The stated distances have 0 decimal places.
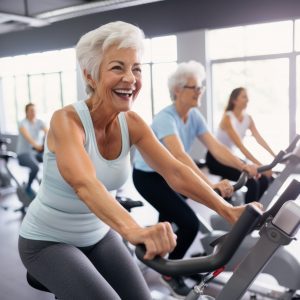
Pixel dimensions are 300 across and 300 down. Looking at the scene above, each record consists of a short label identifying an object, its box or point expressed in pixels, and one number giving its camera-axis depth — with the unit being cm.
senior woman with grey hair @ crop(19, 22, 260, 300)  116
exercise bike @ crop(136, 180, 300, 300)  80
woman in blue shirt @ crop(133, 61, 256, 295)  243
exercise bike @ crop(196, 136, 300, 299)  221
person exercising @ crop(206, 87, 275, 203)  351
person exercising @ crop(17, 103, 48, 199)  503
